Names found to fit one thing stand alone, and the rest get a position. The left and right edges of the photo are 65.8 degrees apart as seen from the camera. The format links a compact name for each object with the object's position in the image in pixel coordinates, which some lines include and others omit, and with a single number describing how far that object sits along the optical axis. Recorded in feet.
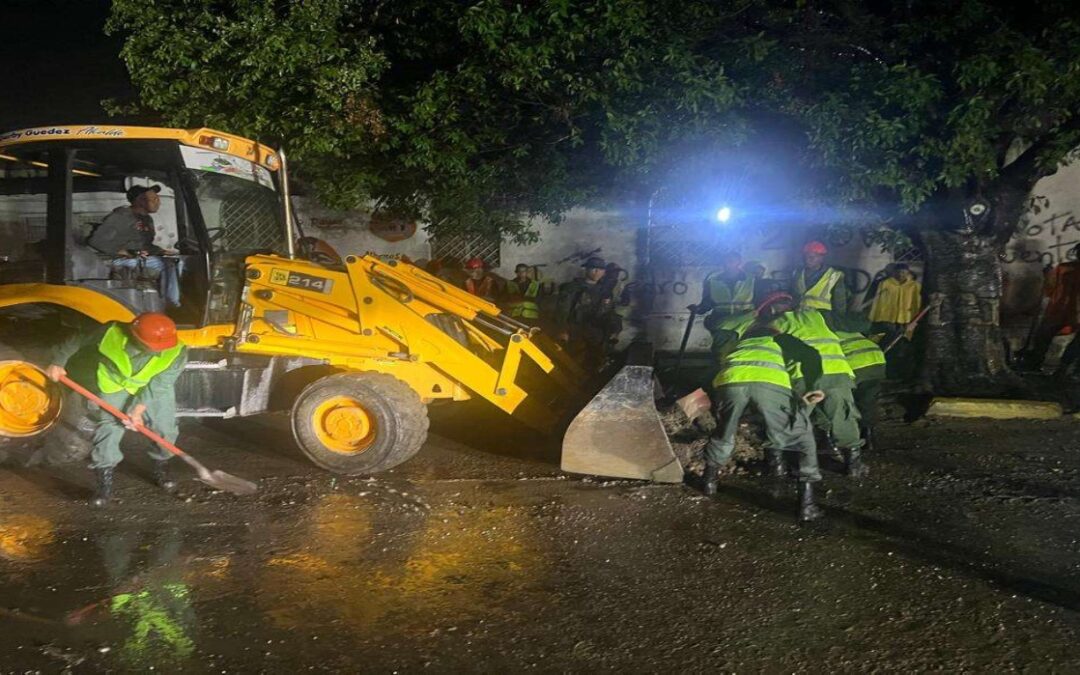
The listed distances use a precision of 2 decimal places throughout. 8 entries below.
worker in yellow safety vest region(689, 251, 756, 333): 30.60
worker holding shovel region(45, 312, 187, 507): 17.79
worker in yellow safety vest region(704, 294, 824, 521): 18.17
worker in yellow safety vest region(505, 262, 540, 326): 34.35
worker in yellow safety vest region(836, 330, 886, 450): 21.84
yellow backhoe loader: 20.16
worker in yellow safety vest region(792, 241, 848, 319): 23.24
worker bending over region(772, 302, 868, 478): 19.31
